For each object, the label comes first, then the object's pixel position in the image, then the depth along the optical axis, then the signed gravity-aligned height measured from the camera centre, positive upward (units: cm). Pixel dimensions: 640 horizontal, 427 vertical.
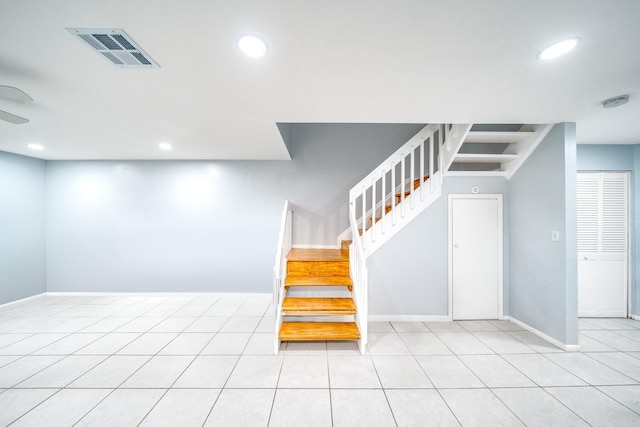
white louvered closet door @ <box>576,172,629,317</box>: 368 -59
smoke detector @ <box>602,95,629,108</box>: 226 +107
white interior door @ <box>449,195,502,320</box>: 353 -63
